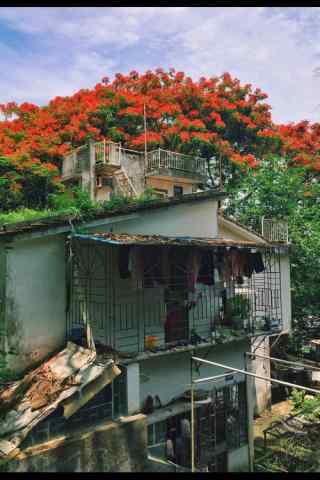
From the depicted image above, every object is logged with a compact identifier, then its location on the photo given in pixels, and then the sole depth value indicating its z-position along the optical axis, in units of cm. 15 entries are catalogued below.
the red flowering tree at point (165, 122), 2291
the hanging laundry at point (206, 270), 1099
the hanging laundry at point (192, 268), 998
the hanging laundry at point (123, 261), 921
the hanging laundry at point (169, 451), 1025
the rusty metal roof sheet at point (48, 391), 682
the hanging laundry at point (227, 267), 1108
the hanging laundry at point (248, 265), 1192
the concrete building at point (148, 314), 847
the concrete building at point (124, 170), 2028
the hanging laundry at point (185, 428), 1053
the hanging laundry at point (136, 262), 911
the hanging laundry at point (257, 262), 1210
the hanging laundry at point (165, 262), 961
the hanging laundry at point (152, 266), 949
